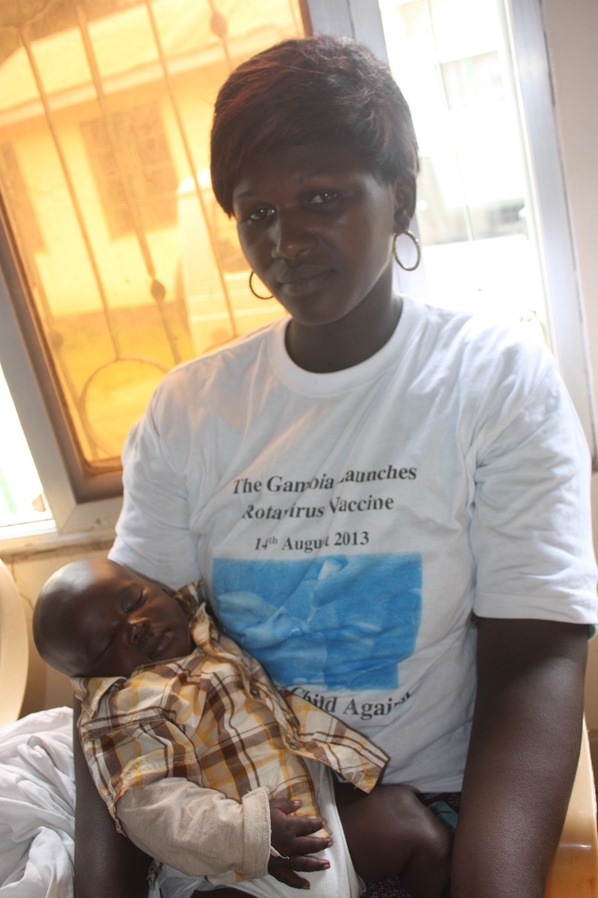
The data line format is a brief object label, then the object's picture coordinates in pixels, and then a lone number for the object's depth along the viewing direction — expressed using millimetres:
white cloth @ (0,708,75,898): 1169
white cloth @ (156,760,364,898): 1065
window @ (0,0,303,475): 1750
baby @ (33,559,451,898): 1063
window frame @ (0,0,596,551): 1641
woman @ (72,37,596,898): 1117
